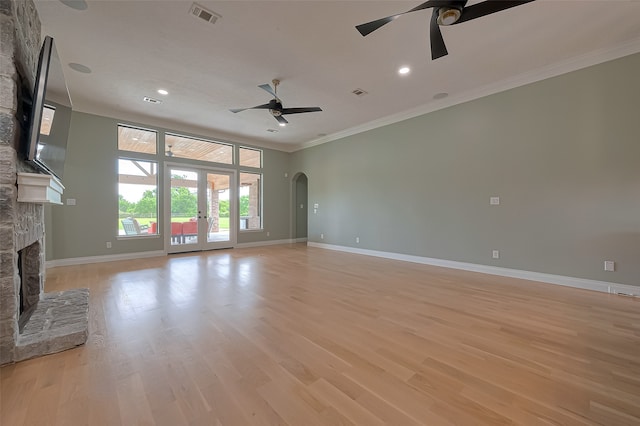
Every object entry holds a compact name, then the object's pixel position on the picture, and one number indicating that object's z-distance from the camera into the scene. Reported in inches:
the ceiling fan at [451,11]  86.6
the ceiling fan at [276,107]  161.3
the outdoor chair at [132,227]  223.2
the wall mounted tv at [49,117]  75.2
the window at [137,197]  221.3
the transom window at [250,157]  298.1
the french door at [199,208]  248.5
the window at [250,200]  299.6
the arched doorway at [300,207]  346.3
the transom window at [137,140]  222.5
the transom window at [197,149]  248.2
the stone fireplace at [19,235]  67.4
